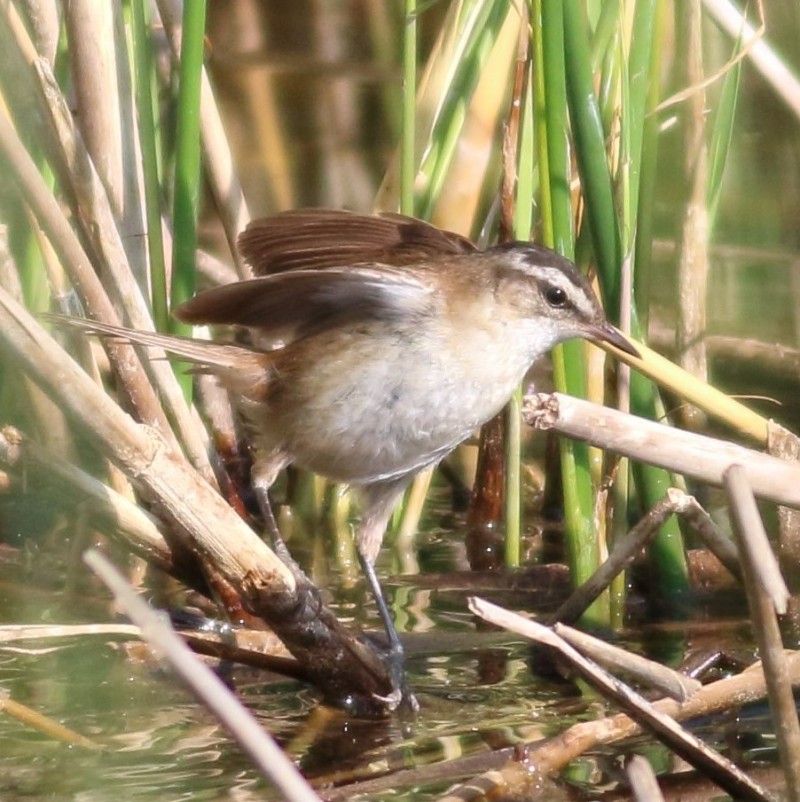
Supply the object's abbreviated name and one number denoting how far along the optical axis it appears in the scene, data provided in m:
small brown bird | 7.20
